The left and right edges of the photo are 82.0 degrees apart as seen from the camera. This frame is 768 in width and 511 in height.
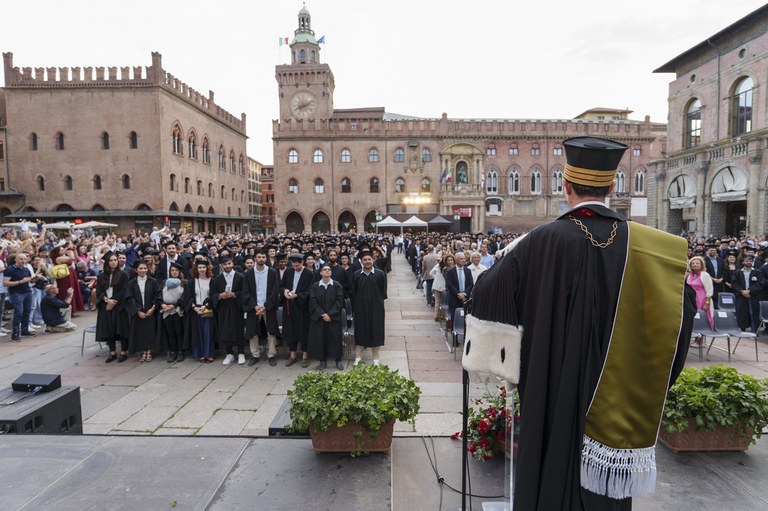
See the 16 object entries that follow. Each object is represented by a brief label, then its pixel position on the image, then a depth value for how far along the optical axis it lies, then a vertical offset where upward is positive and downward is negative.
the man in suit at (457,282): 8.77 -1.10
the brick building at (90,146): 34.50 +6.85
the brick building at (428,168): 46.88 +6.40
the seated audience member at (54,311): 9.83 -1.77
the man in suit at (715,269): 10.42 -1.06
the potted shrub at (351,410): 3.62 -1.50
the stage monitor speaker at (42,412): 3.97 -1.70
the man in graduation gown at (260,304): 7.59 -1.27
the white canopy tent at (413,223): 32.60 +0.38
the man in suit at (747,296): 9.26 -1.49
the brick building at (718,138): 23.27 +5.15
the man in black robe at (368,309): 7.56 -1.39
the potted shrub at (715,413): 3.66 -1.57
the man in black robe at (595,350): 1.93 -0.55
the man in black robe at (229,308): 7.63 -1.34
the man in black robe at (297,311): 7.65 -1.42
